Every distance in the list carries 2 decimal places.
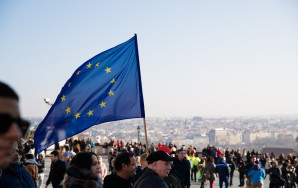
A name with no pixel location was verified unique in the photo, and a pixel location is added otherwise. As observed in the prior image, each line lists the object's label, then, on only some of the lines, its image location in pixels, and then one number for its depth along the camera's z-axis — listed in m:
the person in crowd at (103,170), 9.14
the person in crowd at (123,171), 4.15
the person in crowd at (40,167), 11.77
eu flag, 6.66
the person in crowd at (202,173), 15.90
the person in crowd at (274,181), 11.17
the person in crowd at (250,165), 12.47
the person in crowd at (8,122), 1.08
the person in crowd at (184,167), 9.97
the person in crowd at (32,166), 8.71
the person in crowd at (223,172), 15.14
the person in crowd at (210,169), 15.07
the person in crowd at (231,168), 18.82
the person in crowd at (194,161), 19.16
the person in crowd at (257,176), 12.05
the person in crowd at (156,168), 4.44
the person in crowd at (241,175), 17.95
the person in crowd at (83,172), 3.52
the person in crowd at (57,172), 8.50
